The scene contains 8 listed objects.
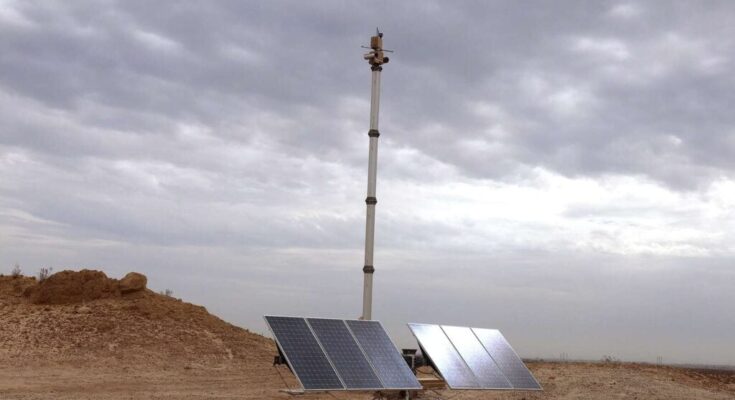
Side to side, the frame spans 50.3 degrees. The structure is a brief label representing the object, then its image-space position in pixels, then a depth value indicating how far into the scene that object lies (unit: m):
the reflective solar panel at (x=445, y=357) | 17.39
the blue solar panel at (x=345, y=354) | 15.89
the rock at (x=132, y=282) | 34.84
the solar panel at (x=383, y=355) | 16.58
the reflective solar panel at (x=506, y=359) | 18.59
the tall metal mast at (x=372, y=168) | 21.34
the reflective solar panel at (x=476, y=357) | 18.00
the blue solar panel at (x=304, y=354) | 15.17
